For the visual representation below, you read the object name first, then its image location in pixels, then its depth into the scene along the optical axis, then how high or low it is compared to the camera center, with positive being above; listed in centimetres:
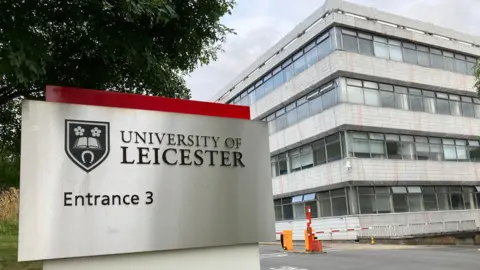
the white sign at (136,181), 389 +34
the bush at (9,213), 1722 +55
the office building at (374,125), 2688 +496
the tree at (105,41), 400 +197
